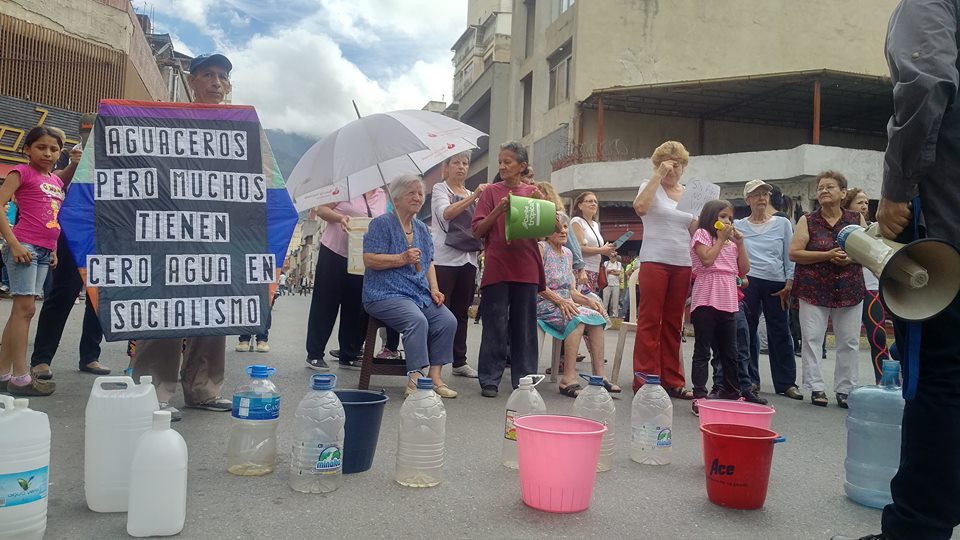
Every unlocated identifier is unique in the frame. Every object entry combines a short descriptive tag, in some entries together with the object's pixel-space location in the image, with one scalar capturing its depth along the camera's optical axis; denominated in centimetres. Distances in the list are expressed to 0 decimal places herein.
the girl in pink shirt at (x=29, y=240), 444
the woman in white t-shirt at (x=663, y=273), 570
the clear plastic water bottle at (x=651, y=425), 372
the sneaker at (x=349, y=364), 659
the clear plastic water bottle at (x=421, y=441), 315
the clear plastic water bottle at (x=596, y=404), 370
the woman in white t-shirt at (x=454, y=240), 610
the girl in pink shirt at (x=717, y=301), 557
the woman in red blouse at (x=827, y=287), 585
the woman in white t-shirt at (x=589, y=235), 680
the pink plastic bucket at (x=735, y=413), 365
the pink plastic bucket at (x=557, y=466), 277
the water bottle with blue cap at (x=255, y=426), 315
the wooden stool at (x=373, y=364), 504
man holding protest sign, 421
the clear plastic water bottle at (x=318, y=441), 294
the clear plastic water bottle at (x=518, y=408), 356
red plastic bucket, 295
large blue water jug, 315
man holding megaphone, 215
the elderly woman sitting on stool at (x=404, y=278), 501
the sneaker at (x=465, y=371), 646
